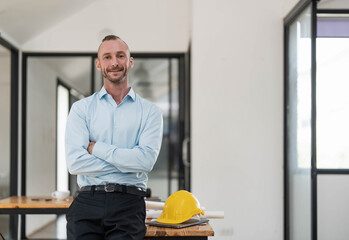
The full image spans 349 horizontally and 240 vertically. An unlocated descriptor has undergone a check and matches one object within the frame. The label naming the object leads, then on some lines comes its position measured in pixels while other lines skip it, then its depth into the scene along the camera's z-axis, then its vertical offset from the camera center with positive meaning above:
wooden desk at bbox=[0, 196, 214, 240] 3.75 -0.53
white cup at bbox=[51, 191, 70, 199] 4.12 -0.49
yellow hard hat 2.55 -0.37
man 2.16 -0.09
